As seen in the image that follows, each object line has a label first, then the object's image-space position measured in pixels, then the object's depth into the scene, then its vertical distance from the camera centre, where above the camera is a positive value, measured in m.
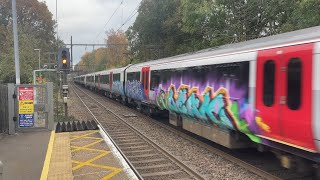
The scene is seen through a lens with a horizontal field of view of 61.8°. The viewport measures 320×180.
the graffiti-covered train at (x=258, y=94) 4.16 -0.26
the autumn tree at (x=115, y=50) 51.67 +6.30
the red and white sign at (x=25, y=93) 8.71 -0.39
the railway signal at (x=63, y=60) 11.94 +0.95
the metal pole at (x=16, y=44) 9.20 +1.27
